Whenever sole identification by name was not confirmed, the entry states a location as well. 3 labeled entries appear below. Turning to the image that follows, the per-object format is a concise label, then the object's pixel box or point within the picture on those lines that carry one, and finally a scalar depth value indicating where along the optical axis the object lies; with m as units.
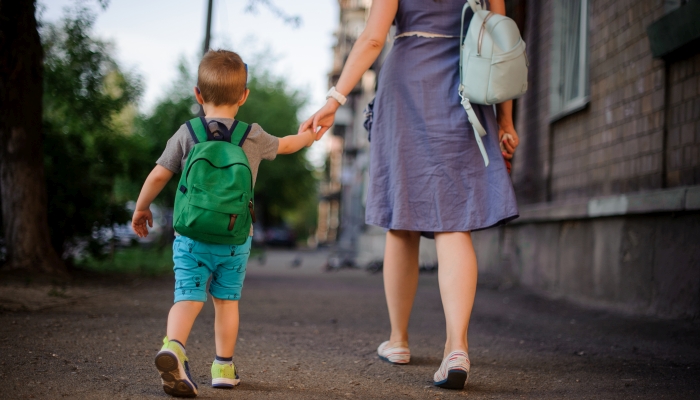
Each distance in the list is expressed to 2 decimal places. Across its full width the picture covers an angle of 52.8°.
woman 3.18
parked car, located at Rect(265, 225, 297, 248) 47.97
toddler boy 2.68
